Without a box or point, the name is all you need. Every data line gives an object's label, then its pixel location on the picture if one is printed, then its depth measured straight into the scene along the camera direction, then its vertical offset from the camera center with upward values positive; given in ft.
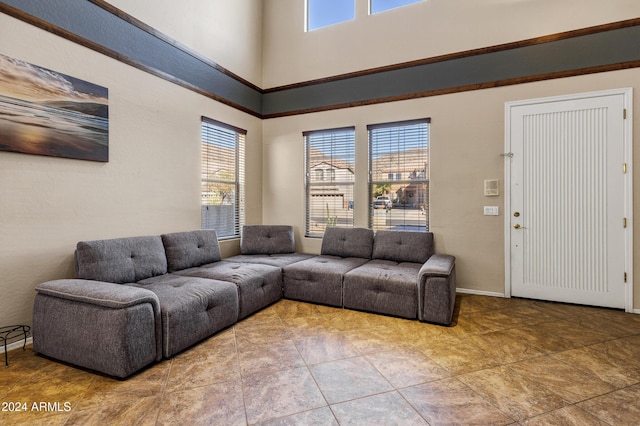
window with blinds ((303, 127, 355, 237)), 15.26 +1.62
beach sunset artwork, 7.61 +2.70
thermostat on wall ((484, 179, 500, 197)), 12.30 +0.84
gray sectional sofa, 6.68 -2.28
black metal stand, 7.43 -3.12
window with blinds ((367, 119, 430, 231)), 13.78 +1.58
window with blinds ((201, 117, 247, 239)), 13.62 +1.57
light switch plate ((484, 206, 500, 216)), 12.32 -0.10
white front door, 10.72 +0.33
